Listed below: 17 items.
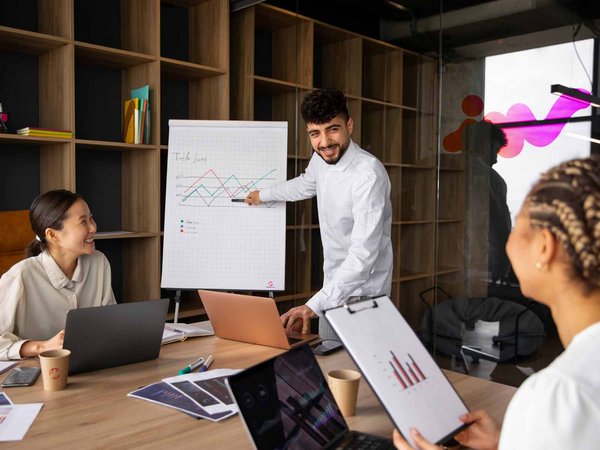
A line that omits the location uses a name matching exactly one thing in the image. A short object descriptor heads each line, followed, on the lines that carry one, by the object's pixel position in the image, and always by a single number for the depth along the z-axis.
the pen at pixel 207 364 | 1.62
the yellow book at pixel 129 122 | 3.36
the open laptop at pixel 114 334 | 1.57
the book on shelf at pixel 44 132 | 2.90
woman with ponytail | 1.98
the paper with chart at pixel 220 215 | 3.25
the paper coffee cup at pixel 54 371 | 1.45
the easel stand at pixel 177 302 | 3.23
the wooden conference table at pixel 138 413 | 1.19
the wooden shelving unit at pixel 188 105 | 3.17
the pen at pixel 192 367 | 1.59
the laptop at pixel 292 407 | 1.02
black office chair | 3.00
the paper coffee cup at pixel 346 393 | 1.32
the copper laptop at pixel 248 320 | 1.82
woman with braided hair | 0.70
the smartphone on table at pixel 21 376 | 1.50
